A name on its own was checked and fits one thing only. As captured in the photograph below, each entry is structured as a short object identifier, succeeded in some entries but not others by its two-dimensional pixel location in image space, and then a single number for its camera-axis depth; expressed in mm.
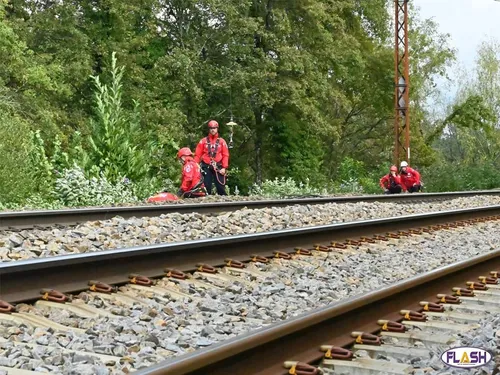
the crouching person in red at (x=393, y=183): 23938
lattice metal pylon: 29250
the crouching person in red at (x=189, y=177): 15820
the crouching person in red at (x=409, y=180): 24759
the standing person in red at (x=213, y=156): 17031
